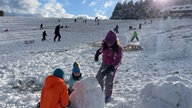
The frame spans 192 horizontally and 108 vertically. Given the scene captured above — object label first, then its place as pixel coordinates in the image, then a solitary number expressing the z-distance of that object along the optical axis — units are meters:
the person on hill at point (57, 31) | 13.56
